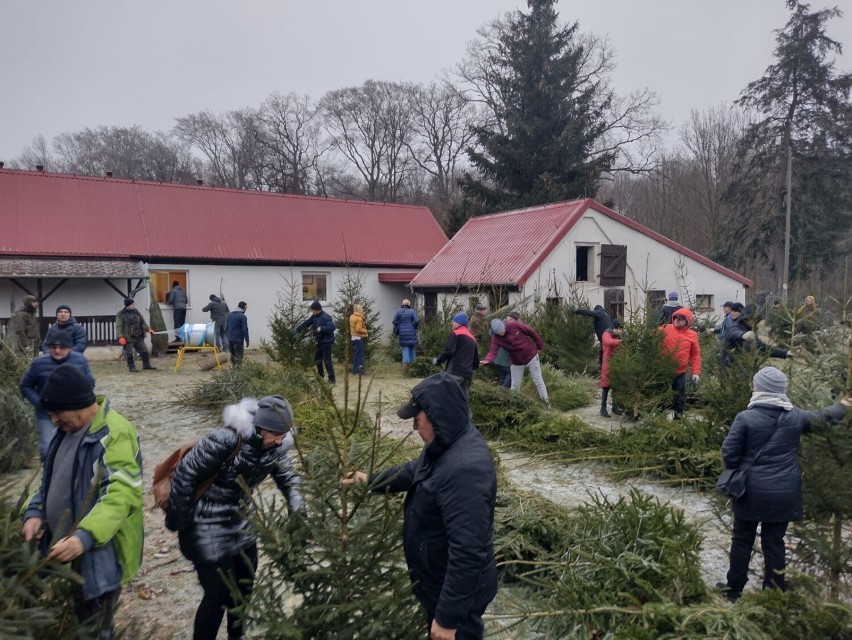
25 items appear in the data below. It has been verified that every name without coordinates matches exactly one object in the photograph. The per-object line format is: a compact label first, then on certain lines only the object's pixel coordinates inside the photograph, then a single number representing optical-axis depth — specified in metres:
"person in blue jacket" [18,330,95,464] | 5.68
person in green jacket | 2.77
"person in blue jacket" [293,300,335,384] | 12.48
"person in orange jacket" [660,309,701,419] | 8.66
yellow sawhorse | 14.87
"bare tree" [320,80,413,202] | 43.28
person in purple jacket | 9.72
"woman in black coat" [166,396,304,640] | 3.15
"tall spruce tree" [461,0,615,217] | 29.80
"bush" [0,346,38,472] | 7.12
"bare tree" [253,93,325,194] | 42.94
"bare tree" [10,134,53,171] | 38.84
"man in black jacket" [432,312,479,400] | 8.98
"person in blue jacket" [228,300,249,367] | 14.10
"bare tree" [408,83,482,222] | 42.44
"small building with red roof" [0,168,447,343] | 19.31
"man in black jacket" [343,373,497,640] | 2.45
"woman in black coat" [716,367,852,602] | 3.86
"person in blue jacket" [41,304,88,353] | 7.85
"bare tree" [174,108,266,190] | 43.12
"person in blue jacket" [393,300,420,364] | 15.05
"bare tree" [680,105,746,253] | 37.53
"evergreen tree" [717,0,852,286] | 29.16
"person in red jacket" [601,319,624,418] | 9.83
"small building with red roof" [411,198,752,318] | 20.47
